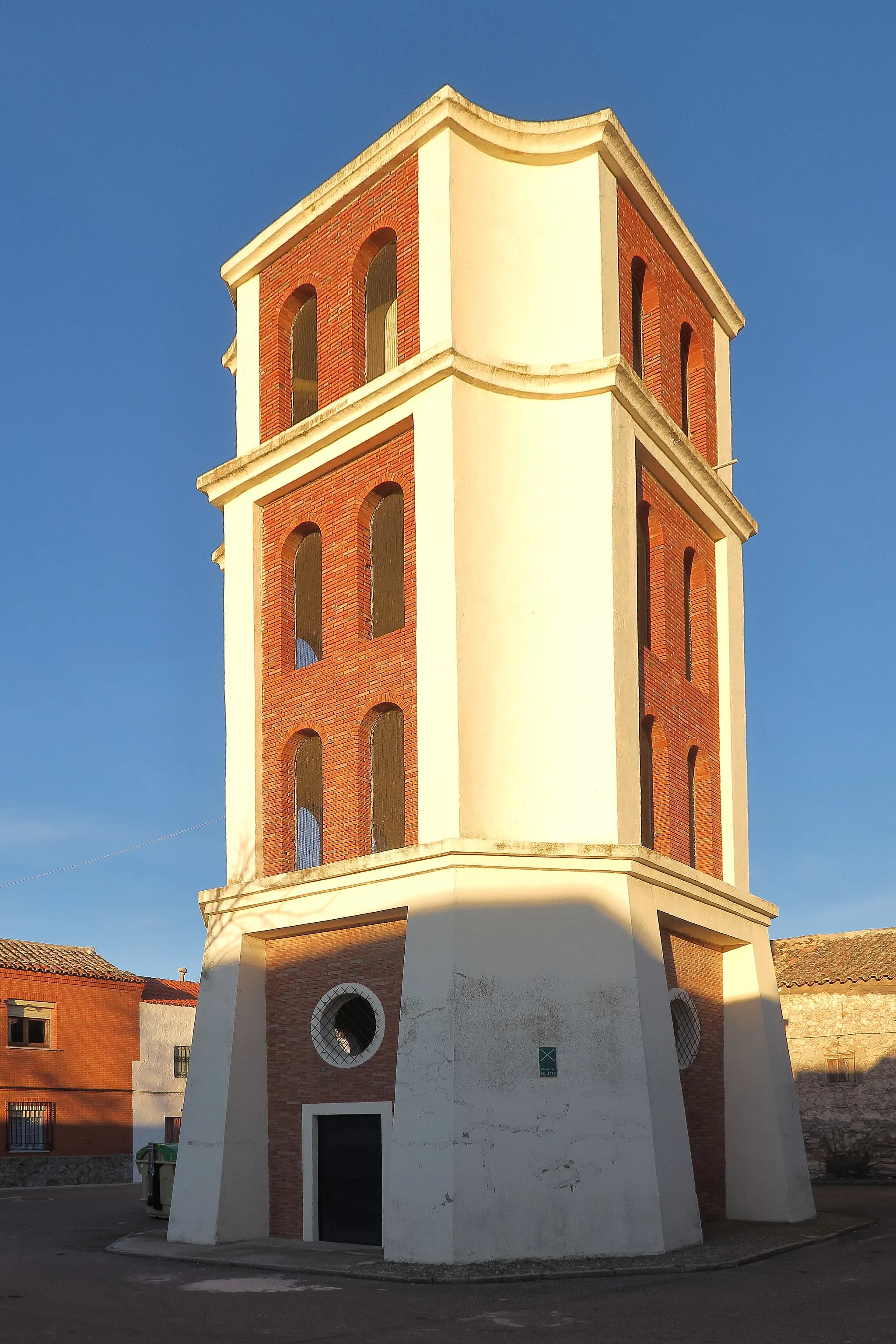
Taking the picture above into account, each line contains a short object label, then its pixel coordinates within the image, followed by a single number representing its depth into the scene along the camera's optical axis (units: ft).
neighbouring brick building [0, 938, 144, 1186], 111.04
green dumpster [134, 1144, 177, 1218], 66.44
